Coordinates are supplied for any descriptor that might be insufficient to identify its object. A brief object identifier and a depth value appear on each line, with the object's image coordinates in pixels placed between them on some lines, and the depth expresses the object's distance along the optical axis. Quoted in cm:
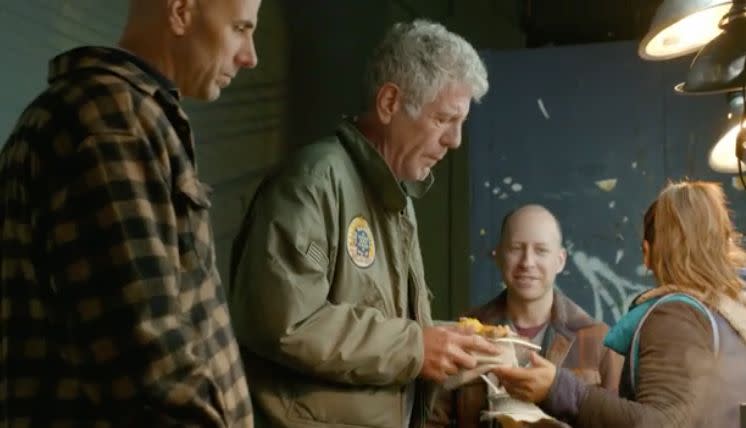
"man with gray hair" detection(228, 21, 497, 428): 165
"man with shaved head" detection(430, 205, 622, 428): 269
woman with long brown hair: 183
